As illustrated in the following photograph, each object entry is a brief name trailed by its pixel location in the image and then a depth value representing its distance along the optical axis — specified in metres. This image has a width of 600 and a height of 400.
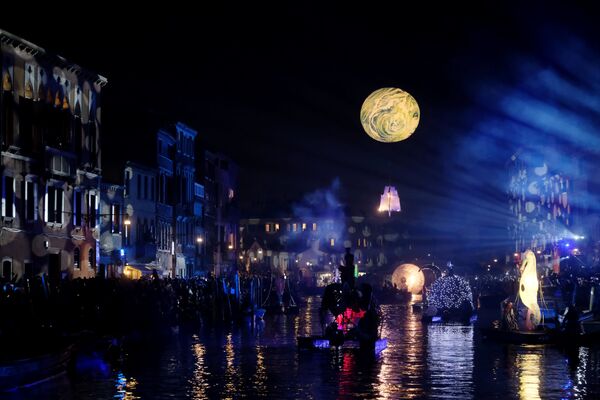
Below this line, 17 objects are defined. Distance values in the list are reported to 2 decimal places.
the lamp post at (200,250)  97.38
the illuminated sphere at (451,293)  60.62
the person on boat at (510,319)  42.53
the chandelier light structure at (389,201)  94.06
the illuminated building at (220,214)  104.54
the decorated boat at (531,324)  39.81
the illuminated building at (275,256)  170.25
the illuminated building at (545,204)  133.62
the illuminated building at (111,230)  66.94
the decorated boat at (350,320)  36.66
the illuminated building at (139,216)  74.12
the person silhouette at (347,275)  38.84
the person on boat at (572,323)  39.69
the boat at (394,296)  100.00
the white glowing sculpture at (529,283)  41.03
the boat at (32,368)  24.83
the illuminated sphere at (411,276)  104.50
